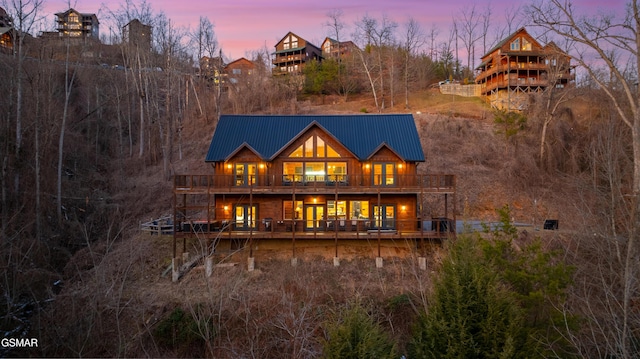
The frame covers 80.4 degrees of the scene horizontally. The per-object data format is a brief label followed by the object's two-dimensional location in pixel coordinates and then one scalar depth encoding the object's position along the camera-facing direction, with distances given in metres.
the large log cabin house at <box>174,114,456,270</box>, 21.47
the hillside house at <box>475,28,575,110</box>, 42.59
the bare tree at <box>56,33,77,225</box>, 25.23
